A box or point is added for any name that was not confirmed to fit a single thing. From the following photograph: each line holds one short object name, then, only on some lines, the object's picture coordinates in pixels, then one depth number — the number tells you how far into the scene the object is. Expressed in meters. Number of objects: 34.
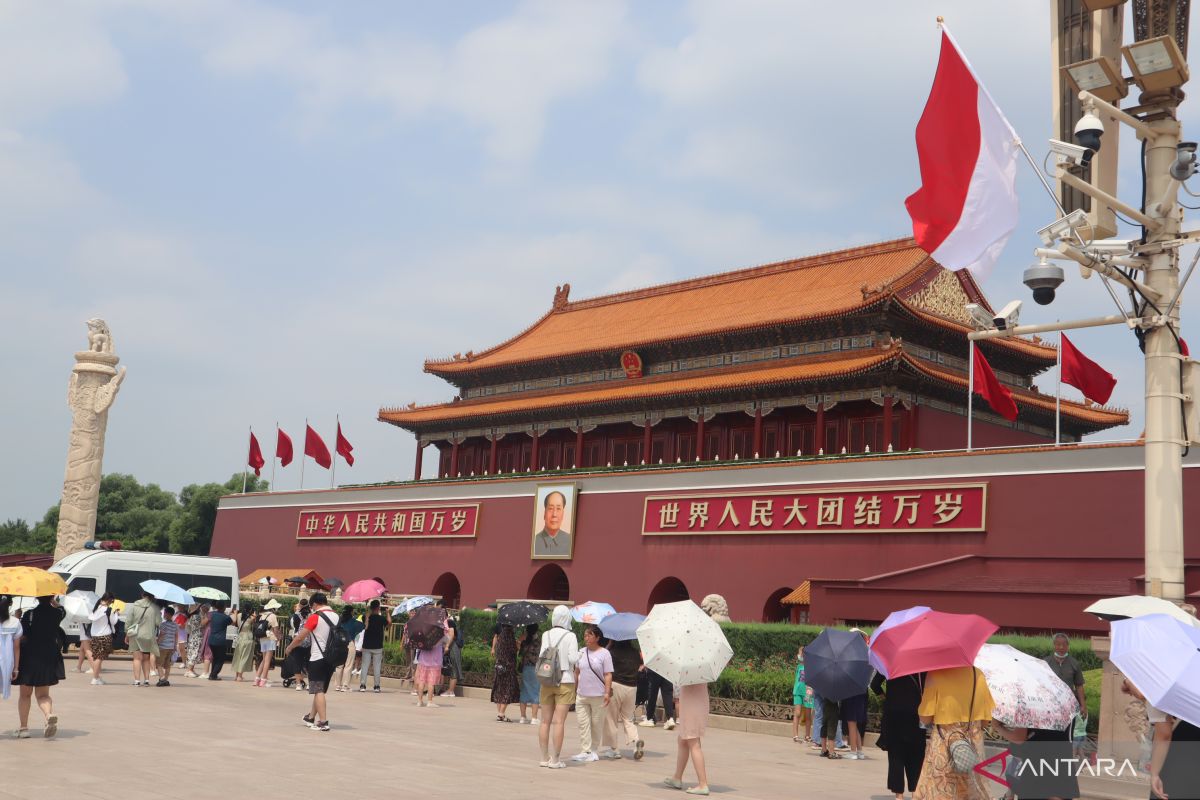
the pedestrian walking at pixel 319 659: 12.03
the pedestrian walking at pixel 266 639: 18.38
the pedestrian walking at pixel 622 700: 11.41
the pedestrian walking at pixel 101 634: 16.77
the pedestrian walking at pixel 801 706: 14.05
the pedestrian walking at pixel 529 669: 15.04
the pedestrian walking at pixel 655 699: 15.02
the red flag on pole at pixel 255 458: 39.06
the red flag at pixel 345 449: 37.47
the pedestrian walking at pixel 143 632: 16.45
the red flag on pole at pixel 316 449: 36.56
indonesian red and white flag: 10.52
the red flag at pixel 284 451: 38.03
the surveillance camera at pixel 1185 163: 9.72
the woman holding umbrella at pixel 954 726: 7.21
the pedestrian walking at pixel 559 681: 10.73
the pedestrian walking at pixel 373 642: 18.03
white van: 21.86
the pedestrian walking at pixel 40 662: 10.44
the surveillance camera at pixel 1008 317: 11.10
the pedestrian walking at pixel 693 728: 9.31
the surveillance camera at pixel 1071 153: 9.67
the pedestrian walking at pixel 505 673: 14.86
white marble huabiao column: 29.09
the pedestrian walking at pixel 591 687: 10.84
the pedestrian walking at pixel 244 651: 18.95
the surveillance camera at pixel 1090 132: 9.61
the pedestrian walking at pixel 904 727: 8.50
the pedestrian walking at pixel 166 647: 16.59
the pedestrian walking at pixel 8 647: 10.25
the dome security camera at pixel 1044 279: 9.85
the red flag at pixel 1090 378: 21.88
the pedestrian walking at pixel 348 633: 18.50
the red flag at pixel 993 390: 22.09
